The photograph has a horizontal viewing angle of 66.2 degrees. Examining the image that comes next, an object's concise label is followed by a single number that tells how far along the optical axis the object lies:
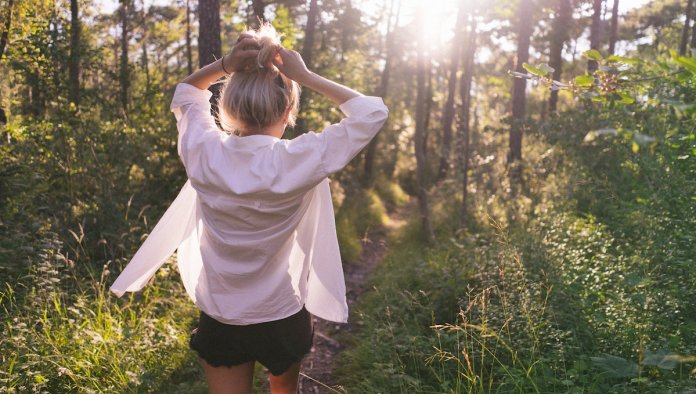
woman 2.10
